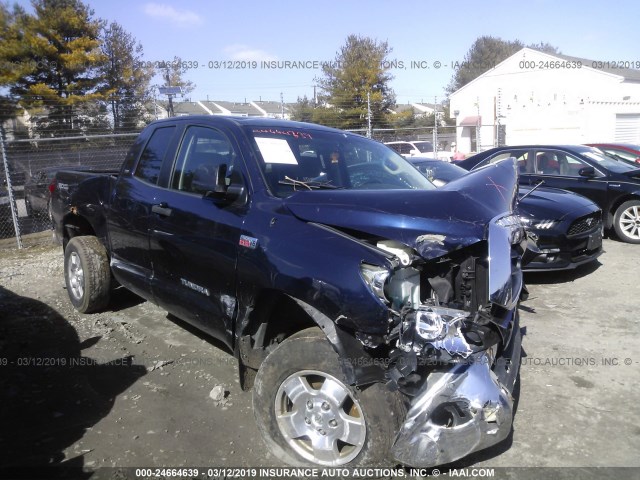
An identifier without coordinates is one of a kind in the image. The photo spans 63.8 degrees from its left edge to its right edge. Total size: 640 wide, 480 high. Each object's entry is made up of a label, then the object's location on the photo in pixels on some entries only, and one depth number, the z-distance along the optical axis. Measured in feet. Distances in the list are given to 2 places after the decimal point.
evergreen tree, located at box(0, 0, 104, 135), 73.05
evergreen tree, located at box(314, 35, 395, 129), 87.97
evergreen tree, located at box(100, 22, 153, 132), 82.07
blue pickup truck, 8.19
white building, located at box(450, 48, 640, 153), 95.61
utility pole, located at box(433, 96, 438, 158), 54.87
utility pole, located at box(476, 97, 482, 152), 63.08
